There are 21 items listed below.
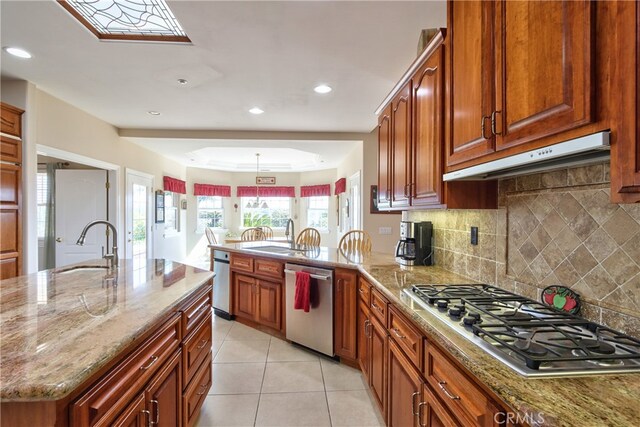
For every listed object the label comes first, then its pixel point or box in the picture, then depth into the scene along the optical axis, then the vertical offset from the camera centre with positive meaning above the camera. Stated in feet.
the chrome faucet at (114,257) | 7.11 -1.03
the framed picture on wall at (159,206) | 20.27 +0.45
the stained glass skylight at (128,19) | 6.71 +4.49
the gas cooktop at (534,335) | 2.63 -1.27
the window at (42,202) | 14.47 +0.52
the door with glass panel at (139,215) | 16.61 -0.10
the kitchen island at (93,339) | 2.52 -1.33
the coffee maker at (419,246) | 7.88 -0.83
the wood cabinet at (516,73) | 2.79 +1.57
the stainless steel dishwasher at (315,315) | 8.73 -3.00
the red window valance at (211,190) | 26.84 +2.09
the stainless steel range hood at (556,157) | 2.62 +0.59
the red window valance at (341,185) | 22.47 +2.08
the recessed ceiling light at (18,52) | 8.20 +4.34
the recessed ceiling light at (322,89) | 10.59 +4.33
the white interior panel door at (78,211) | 14.43 +0.10
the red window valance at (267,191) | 28.86 +2.08
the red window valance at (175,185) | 21.62 +2.09
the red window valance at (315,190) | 27.02 +2.08
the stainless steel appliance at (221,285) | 12.24 -2.90
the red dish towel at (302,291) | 8.87 -2.24
